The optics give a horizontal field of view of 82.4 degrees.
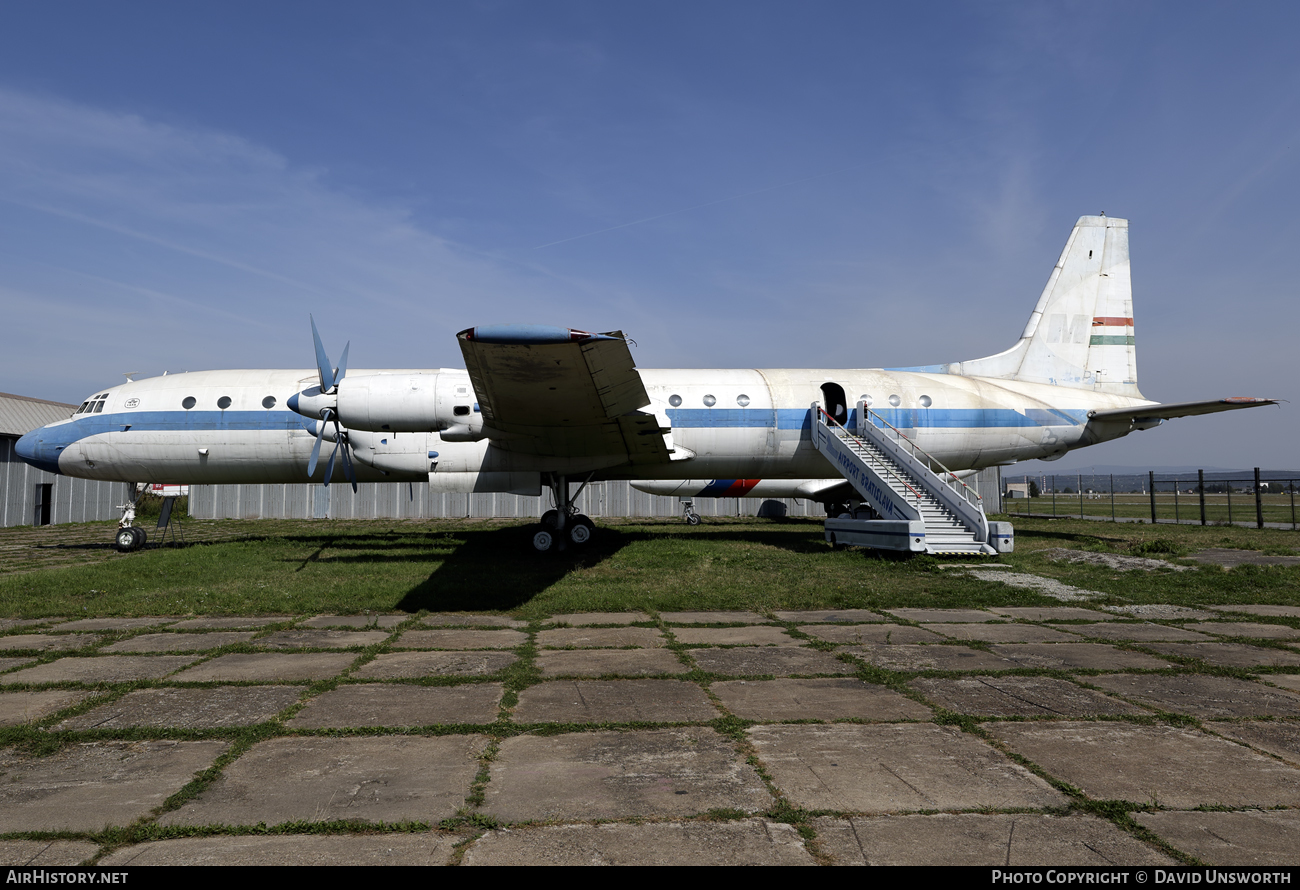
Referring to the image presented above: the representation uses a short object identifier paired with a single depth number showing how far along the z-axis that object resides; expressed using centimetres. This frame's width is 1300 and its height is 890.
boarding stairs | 1432
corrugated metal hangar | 3269
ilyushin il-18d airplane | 1546
